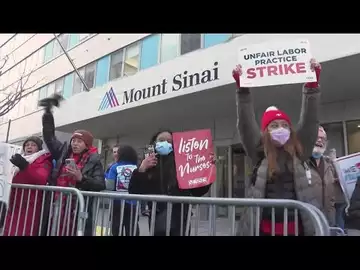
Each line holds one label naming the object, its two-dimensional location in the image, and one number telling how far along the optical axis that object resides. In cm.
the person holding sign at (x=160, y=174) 342
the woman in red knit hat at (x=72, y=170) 325
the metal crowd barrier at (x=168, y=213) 205
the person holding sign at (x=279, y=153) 228
